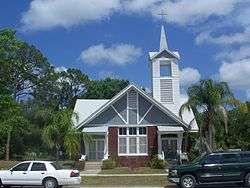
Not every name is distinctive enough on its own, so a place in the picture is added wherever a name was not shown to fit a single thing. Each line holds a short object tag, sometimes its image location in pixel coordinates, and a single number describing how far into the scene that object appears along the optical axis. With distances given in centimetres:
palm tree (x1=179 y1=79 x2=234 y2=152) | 1900
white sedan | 1277
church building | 2155
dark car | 1293
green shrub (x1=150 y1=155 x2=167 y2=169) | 2028
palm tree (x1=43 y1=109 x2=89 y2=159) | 2056
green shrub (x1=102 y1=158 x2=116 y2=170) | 2040
